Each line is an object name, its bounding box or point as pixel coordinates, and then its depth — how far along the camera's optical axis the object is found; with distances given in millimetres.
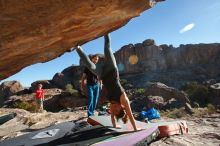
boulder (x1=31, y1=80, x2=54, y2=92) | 22384
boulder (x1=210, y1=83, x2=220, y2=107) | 12976
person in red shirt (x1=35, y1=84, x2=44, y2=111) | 8752
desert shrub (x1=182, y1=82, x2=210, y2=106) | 14028
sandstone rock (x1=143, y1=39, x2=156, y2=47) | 30727
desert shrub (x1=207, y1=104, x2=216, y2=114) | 8656
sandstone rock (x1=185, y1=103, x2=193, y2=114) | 8707
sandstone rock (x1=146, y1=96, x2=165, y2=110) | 10450
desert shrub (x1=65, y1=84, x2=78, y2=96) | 17120
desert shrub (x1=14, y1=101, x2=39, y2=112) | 10566
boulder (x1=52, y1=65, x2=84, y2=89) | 22697
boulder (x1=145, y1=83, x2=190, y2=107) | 11893
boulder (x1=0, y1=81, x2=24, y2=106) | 21621
